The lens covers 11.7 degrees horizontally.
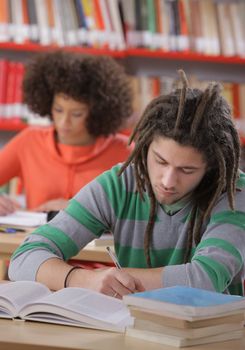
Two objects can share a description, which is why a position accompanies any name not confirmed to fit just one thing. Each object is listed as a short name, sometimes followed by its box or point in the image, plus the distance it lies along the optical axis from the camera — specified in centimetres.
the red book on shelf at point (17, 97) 614
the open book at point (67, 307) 222
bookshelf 610
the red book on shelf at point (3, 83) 611
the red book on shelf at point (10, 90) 614
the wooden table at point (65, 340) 199
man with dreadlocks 269
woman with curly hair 493
